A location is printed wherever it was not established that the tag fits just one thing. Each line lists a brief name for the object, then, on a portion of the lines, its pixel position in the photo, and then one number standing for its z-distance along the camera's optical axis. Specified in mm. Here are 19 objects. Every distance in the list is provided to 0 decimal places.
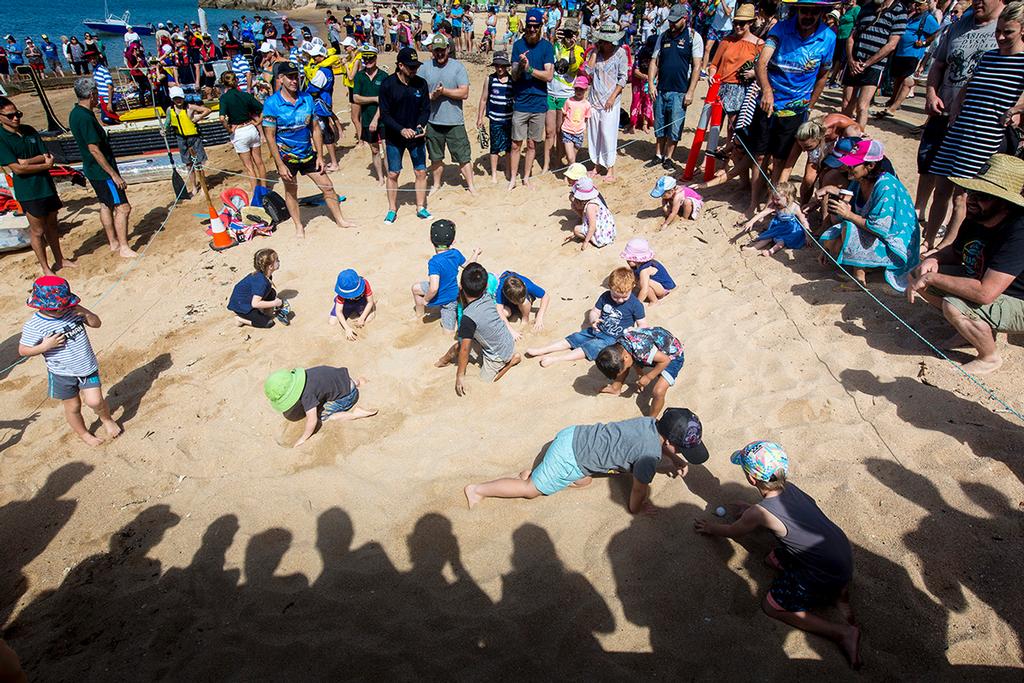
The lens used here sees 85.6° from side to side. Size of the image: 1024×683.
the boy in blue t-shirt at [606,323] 4660
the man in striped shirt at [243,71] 12867
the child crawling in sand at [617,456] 3211
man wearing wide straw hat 3432
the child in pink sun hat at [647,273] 5012
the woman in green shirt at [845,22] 8406
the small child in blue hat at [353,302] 5246
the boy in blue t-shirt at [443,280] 5270
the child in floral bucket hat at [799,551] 2658
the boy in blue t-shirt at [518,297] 4930
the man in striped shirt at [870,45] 6621
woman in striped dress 4293
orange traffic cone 7293
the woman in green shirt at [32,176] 5992
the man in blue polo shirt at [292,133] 6602
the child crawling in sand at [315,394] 3959
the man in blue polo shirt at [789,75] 5598
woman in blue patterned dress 4559
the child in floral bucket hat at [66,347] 3980
